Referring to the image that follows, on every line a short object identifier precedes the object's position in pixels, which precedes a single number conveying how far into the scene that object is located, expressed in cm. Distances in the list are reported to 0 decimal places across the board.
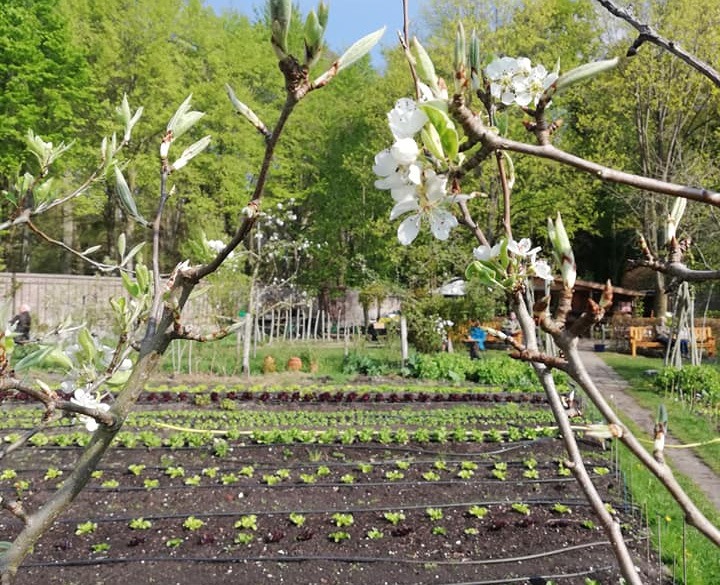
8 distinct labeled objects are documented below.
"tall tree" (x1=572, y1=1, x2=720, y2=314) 1355
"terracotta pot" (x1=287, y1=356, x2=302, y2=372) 1070
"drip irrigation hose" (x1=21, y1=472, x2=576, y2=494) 452
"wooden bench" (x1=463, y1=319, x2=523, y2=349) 1345
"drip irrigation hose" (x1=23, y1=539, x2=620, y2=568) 341
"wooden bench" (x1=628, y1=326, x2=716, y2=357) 1329
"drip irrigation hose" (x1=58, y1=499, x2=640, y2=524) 396
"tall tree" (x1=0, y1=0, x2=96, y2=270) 1427
